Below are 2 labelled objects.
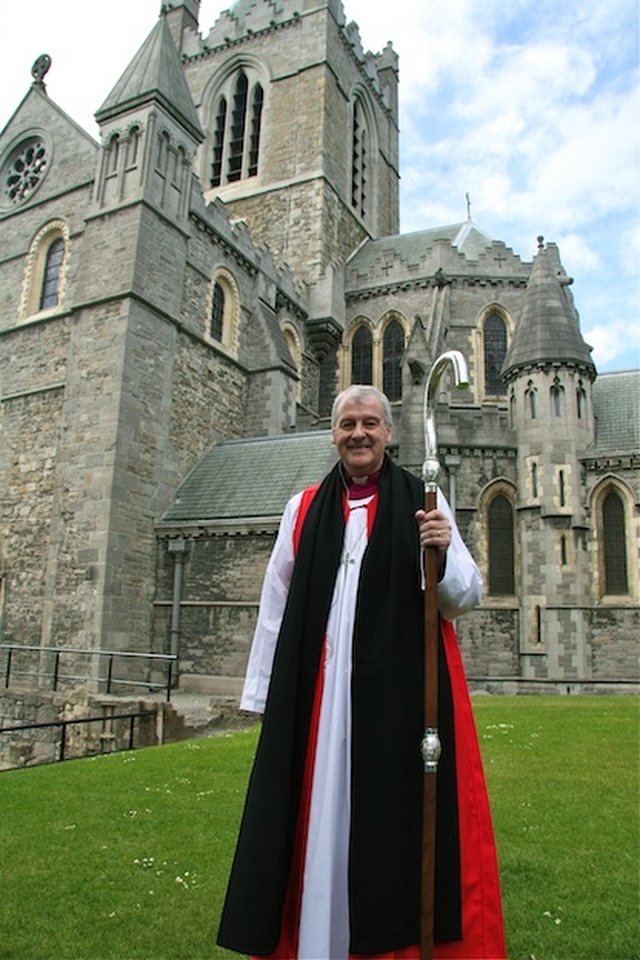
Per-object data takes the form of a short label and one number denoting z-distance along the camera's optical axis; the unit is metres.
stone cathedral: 15.72
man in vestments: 2.46
